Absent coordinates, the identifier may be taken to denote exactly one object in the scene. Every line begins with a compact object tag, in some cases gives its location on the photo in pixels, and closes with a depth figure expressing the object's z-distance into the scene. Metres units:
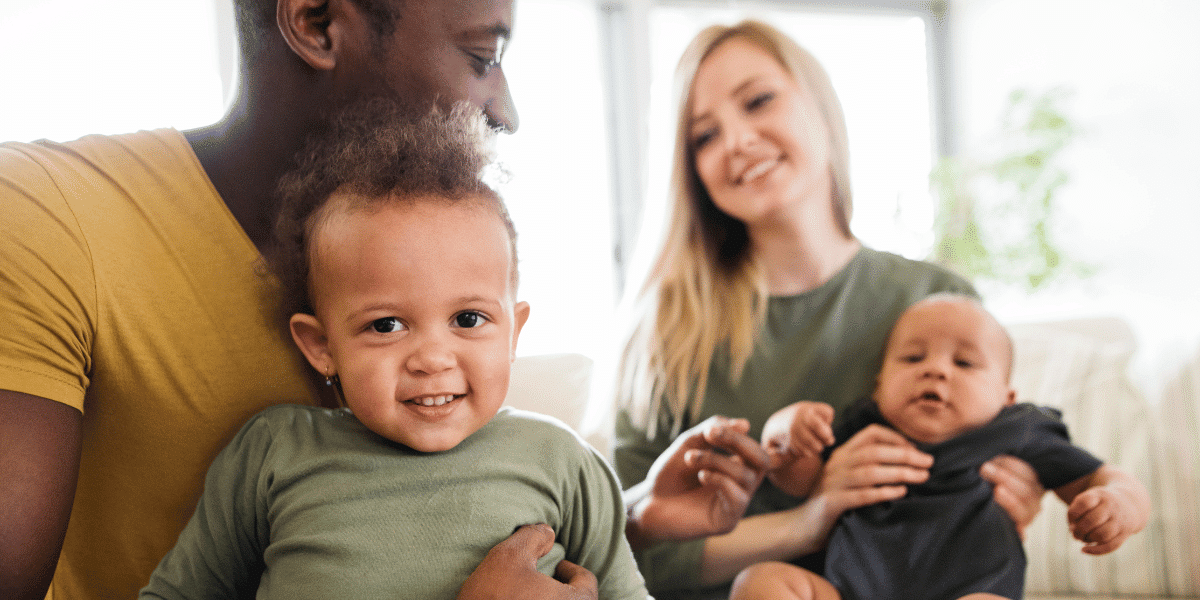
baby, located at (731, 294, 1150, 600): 0.95
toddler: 0.74
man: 0.75
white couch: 1.27
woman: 1.06
